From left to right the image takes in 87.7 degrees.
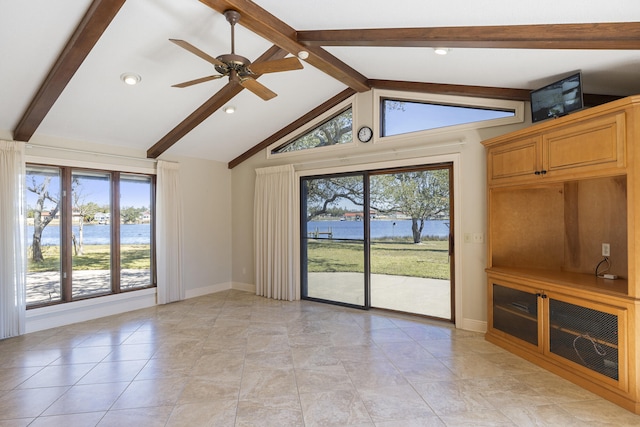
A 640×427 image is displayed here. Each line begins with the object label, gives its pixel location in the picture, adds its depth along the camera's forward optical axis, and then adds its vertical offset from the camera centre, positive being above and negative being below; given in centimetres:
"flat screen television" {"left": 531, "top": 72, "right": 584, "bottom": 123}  287 +104
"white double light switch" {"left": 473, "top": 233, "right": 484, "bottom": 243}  387 -28
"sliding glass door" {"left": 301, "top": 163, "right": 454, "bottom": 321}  432 -36
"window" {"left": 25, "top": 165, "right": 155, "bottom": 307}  419 -22
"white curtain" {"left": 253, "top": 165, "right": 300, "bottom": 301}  543 -28
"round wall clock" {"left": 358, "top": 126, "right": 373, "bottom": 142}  471 +116
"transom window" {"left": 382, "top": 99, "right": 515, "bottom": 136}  392 +124
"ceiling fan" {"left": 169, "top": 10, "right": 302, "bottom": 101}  260 +122
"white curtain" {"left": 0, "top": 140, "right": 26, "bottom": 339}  373 -27
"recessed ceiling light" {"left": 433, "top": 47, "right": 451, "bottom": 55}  297 +150
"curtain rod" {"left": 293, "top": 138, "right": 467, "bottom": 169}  402 +85
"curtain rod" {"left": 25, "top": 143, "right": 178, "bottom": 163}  405 +88
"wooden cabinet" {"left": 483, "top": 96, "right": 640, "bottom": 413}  241 -32
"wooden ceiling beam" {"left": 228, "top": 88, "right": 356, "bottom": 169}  493 +148
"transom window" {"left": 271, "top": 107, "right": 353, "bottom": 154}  501 +127
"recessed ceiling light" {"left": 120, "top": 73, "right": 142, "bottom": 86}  342 +144
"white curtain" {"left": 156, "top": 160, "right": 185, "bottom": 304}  515 -26
